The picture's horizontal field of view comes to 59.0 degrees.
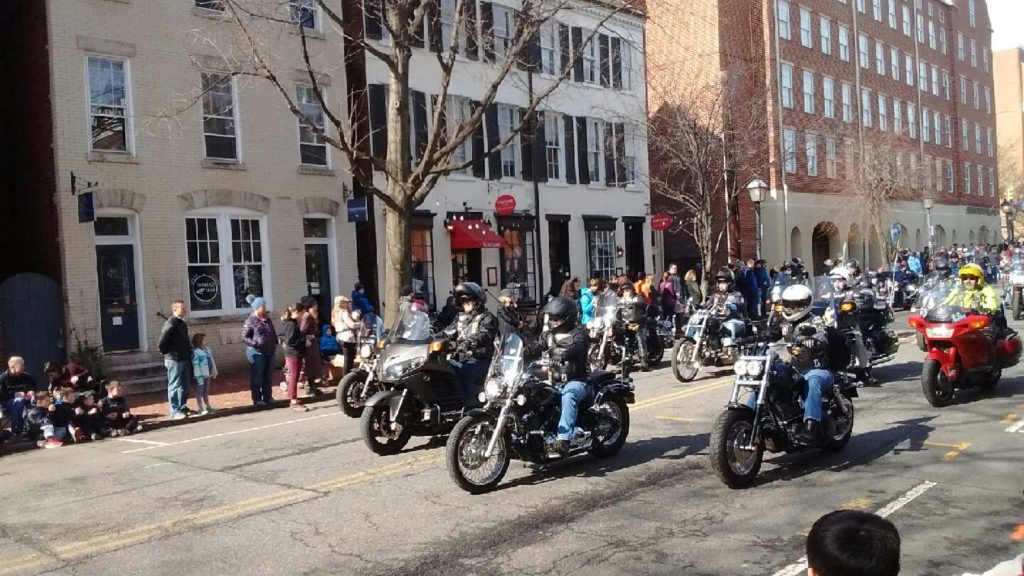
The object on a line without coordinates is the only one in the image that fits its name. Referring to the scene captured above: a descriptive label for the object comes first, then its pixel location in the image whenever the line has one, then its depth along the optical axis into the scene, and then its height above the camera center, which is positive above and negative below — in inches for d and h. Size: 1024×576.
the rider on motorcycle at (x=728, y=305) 573.9 -27.1
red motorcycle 408.5 -44.8
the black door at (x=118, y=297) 680.4 -2.5
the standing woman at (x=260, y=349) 553.0 -38.6
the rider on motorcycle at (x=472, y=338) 384.8 -26.7
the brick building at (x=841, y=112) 1365.7 +264.5
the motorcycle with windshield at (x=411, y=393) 368.2 -47.1
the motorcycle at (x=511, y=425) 294.8 -51.5
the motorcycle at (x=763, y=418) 285.7 -52.8
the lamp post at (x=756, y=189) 951.6 +76.7
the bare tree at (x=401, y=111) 617.9 +118.0
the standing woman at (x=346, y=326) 601.9 -29.3
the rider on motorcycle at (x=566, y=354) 315.9 -29.4
